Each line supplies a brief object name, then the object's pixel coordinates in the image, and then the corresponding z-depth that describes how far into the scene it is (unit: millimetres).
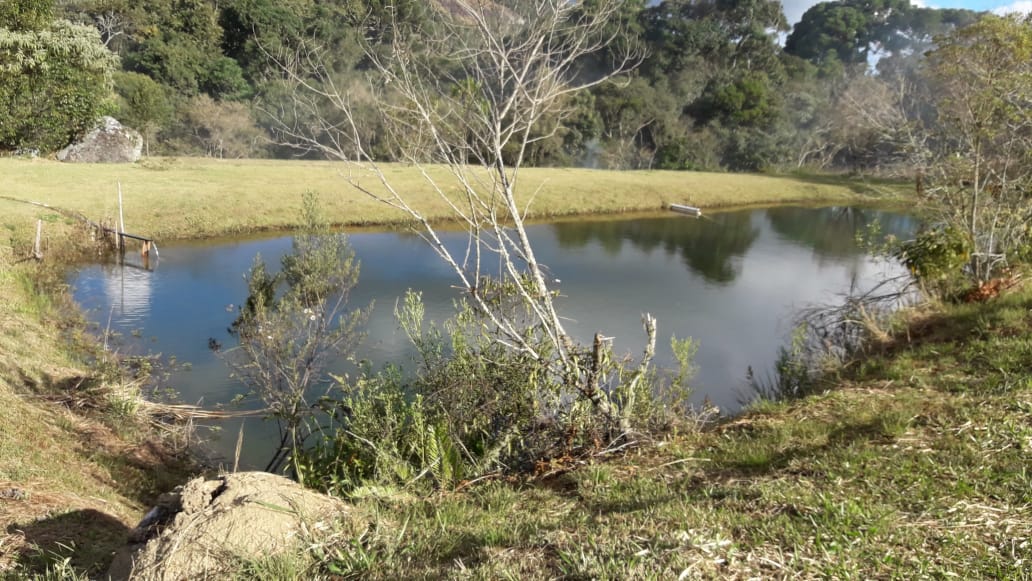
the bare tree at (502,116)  4695
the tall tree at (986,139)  8508
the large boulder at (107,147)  26547
